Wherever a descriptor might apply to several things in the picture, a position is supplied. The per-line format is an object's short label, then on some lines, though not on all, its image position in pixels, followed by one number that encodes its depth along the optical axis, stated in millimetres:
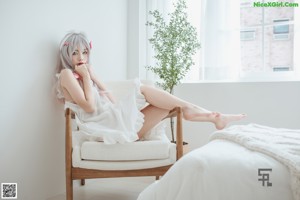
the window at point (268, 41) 3021
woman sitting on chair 2168
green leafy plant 2984
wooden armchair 1976
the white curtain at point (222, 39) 3111
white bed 955
